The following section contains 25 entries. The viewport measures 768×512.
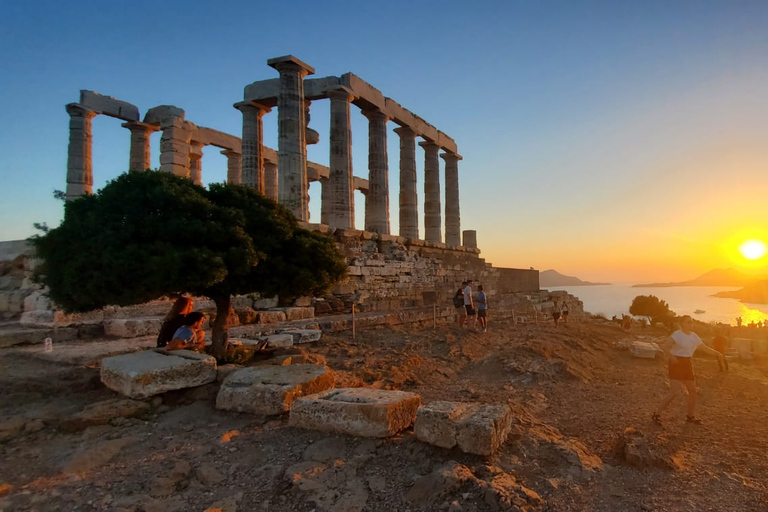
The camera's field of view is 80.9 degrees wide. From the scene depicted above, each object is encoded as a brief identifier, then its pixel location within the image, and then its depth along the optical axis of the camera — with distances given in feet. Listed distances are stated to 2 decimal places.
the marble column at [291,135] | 51.70
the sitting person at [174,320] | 23.77
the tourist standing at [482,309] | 46.85
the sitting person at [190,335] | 22.30
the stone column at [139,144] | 65.10
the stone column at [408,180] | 70.33
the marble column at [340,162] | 56.24
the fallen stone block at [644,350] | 38.99
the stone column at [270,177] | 78.23
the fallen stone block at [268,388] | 17.80
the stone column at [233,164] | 74.54
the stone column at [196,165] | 72.79
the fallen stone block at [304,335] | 32.22
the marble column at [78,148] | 61.41
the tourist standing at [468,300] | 47.29
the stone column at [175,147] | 62.23
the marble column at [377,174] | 63.26
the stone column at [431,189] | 76.33
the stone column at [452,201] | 81.56
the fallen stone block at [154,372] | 17.98
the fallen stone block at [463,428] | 14.03
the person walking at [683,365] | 21.24
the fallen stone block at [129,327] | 31.76
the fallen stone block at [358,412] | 15.40
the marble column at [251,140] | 57.82
